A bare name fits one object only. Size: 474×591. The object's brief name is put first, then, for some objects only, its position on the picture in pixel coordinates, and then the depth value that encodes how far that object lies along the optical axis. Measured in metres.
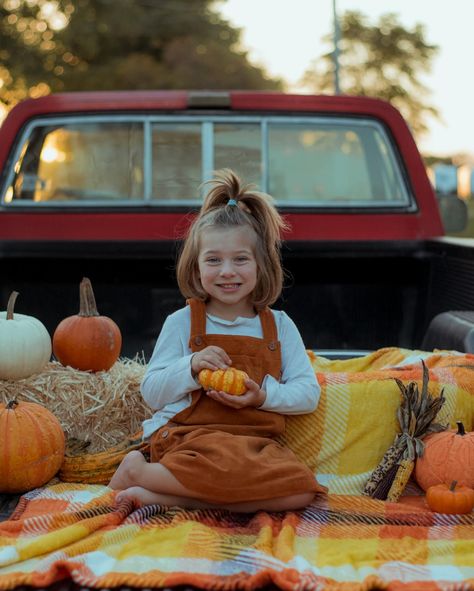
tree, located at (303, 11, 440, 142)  33.97
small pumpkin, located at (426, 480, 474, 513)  2.86
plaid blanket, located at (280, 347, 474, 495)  3.21
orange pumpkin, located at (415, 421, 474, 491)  3.03
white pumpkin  3.63
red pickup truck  4.73
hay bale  3.65
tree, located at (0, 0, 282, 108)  27.81
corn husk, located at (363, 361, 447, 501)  3.07
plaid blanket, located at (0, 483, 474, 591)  2.27
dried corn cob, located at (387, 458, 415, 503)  3.04
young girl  2.81
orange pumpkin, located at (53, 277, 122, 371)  3.96
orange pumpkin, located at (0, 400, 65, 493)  3.05
